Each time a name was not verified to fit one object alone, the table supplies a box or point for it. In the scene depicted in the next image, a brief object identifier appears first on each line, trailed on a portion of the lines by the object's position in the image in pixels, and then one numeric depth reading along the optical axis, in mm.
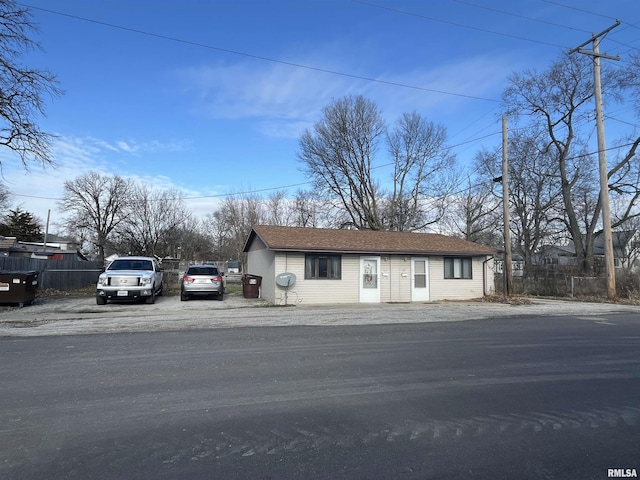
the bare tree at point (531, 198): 35125
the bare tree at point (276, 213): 49969
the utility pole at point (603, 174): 20547
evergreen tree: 58409
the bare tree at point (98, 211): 52750
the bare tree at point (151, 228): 41781
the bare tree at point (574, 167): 31188
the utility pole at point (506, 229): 21500
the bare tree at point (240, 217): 49625
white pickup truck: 16094
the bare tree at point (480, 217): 40688
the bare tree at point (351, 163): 38562
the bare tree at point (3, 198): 51234
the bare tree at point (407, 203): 38938
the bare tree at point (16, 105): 15441
